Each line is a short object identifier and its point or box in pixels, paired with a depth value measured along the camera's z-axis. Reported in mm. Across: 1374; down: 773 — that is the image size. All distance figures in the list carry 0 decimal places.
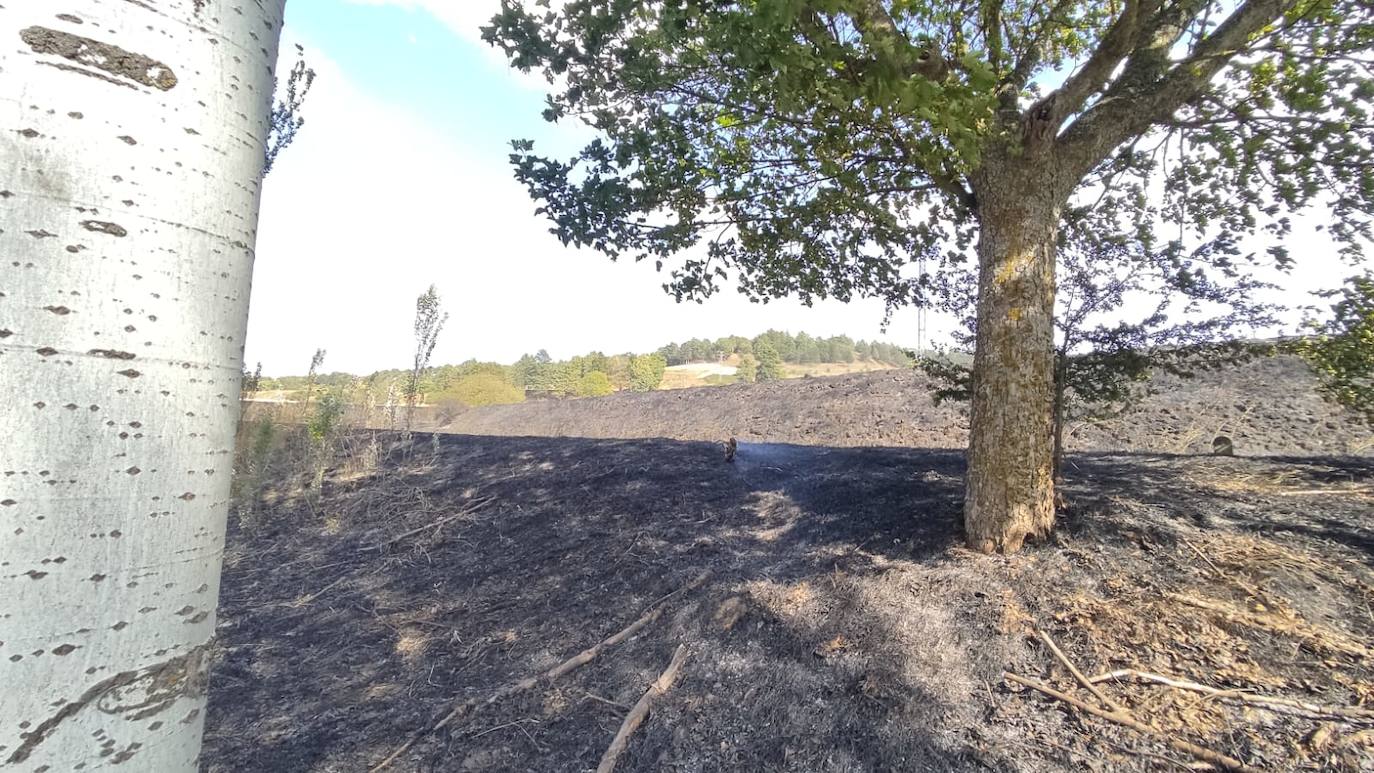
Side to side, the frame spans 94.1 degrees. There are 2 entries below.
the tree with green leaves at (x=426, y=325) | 6699
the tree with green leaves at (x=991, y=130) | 2969
